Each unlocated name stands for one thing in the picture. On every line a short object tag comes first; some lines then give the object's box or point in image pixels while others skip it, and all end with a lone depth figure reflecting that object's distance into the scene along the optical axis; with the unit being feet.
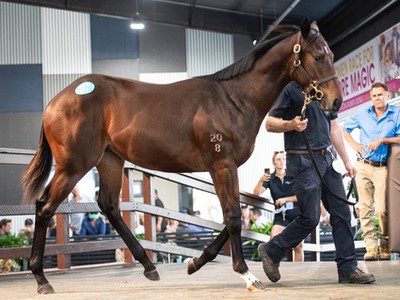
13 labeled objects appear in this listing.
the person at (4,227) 39.78
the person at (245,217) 43.48
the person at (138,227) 40.76
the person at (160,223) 43.52
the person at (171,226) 43.77
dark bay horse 14.10
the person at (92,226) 39.70
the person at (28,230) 41.28
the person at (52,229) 39.78
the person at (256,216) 40.31
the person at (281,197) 24.22
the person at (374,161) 21.54
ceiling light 51.76
